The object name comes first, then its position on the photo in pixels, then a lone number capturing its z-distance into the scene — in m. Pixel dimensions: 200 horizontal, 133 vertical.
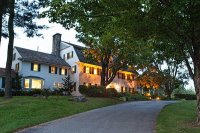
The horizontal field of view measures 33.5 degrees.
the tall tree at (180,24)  15.73
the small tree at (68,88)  49.90
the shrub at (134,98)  46.19
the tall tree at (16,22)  32.50
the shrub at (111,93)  42.38
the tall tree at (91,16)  17.38
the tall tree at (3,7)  30.02
